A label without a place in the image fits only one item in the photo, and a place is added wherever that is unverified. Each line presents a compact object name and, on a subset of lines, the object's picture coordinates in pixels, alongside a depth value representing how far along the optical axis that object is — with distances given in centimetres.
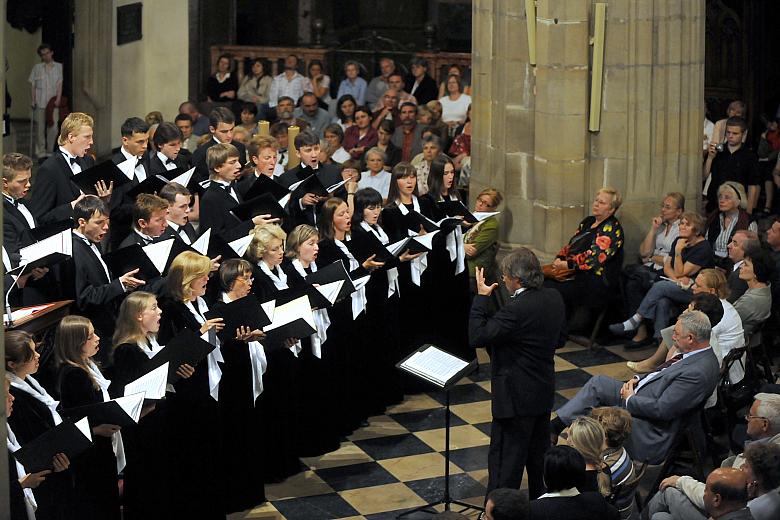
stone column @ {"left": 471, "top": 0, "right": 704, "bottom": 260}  1130
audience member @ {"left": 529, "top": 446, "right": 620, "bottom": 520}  649
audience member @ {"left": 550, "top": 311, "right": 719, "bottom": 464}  840
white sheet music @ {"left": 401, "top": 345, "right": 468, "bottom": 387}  791
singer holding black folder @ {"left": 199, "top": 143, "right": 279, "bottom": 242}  1018
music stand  789
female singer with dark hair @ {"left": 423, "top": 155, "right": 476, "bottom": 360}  1054
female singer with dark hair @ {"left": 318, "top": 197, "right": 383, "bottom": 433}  941
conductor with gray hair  784
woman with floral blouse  1109
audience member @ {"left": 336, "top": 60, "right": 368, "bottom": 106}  1656
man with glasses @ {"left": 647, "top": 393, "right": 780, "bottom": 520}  727
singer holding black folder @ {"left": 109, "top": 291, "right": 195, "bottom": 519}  736
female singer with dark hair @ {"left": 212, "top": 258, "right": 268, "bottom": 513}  816
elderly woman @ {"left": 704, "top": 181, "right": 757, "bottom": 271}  1136
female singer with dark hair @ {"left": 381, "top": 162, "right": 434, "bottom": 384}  1031
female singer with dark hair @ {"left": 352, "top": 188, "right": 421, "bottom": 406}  984
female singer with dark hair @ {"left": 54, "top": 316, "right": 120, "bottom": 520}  692
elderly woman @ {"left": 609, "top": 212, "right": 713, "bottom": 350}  1083
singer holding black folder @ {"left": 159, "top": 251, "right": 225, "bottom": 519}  767
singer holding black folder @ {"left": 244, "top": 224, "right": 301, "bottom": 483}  867
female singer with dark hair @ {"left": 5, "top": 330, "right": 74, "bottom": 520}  681
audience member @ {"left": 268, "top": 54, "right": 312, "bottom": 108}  1666
